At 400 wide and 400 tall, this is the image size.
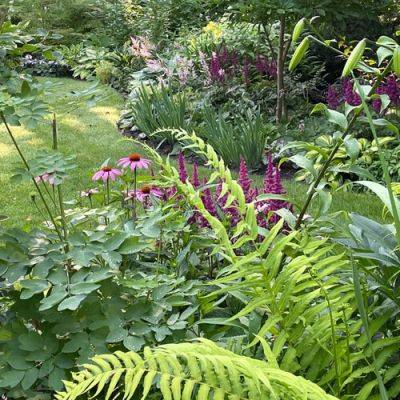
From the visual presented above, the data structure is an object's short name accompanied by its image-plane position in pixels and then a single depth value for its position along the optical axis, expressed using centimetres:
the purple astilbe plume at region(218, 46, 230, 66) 664
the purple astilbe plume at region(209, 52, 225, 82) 632
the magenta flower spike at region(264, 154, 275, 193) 189
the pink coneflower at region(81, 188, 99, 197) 206
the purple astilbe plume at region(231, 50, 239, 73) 655
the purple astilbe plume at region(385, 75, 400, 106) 481
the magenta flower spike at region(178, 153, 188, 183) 205
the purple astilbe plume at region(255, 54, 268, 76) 639
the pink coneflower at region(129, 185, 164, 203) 196
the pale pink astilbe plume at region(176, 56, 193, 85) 626
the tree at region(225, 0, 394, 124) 509
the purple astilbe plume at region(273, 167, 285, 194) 183
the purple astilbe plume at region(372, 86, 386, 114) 469
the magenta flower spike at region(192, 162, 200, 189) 206
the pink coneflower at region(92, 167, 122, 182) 202
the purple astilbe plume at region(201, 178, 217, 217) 196
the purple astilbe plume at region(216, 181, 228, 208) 207
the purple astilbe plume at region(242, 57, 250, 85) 631
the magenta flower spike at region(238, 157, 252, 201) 197
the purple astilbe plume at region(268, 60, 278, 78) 630
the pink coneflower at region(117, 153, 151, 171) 199
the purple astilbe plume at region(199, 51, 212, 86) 629
